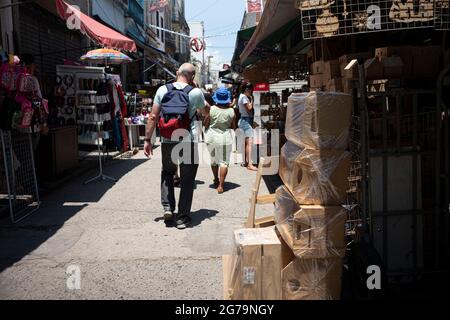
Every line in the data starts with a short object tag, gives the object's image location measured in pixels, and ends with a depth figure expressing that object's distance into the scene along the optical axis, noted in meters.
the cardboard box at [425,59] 4.03
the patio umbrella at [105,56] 10.82
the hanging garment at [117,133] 9.90
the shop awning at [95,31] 7.84
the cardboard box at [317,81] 4.96
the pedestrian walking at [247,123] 10.10
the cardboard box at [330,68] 4.61
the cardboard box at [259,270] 3.23
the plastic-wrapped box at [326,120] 3.17
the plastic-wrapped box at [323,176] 3.21
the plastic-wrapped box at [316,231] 3.18
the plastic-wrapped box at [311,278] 3.26
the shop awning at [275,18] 5.16
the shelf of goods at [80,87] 10.00
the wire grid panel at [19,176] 6.13
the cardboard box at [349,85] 3.97
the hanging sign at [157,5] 26.22
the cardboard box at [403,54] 3.95
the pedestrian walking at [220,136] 7.82
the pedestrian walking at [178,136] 5.59
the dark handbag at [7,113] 5.82
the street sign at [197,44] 30.14
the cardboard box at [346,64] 3.86
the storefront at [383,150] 3.24
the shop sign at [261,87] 12.58
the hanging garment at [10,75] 5.83
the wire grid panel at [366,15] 3.46
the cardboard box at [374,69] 3.87
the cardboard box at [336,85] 4.36
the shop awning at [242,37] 12.73
